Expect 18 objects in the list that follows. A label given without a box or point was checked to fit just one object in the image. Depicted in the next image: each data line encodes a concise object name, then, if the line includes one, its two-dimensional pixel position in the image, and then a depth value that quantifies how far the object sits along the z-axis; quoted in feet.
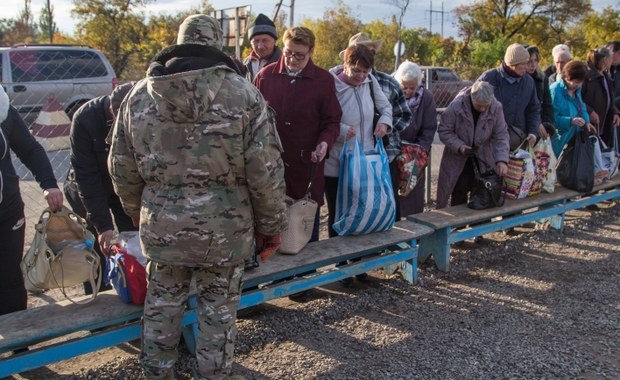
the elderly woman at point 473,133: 14.97
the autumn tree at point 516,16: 98.53
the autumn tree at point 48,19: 100.68
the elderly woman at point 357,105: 12.39
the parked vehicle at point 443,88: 49.62
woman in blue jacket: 18.34
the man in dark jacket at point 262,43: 13.92
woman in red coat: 11.38
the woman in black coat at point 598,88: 20.01
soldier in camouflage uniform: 7.04
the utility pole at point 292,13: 31.81
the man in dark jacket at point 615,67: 22.13
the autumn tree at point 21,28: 140.46
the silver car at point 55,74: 29.99
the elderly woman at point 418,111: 15.12
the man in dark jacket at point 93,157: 9.53
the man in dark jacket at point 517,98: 16.52
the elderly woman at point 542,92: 17.43
